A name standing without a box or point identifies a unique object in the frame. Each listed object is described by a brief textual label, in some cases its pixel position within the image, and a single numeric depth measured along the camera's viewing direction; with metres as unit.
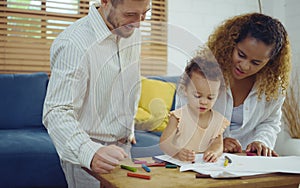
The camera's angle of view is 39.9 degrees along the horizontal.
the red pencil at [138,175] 0.80
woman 1.26
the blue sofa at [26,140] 1.88
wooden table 0.76
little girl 0.86
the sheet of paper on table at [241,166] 0.85
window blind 2.75
